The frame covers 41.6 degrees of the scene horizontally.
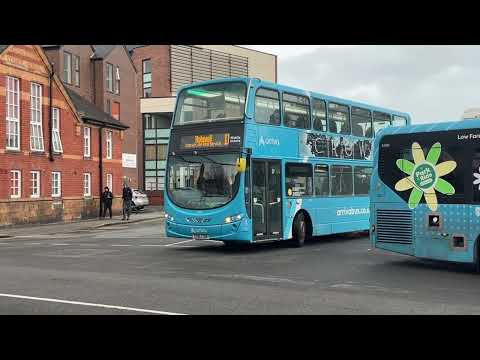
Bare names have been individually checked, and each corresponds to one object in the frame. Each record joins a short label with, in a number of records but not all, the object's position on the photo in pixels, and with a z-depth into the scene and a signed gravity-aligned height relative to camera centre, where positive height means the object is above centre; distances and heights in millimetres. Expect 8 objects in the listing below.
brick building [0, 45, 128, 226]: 31000 +2465
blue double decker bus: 16078 +685
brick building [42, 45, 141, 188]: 51656 +9662
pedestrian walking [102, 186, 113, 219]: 36281 -431
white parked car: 44594 -706
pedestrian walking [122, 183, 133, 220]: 35094 -481
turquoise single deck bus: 12781 -92
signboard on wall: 57544 +2773
